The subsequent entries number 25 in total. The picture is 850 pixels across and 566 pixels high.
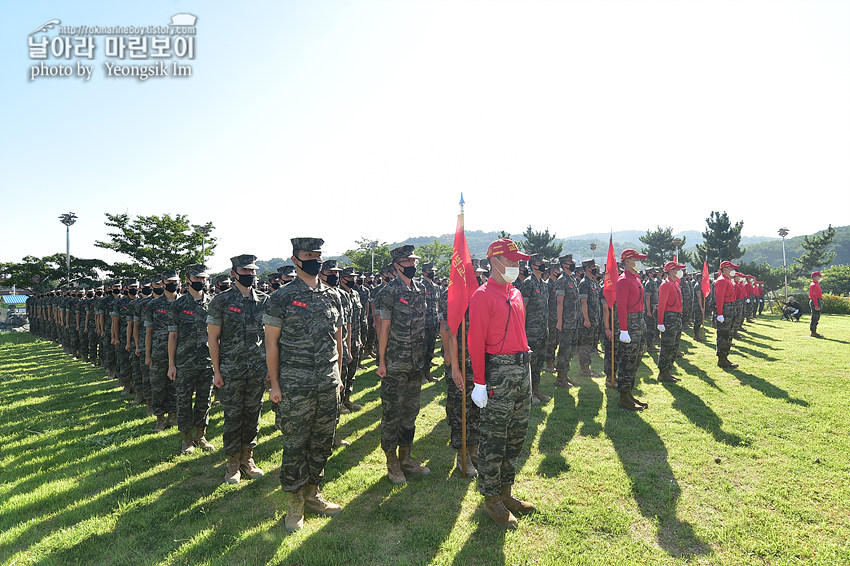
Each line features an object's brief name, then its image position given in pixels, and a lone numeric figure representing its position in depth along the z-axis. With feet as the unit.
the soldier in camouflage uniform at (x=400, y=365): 15.58
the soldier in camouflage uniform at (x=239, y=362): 16.11
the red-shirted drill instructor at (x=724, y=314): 32.60
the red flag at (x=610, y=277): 28.14
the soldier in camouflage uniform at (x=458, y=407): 14.96
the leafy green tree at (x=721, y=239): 127.24
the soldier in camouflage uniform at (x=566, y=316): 29.43
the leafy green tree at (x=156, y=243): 88.02
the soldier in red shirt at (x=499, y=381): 12.42
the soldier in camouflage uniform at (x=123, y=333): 29.78
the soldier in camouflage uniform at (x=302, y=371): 12.51
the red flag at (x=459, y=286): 15.65
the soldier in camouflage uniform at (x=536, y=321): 24.97
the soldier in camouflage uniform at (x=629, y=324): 23.03
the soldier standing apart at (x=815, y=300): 49.62
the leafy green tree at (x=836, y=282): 128.47
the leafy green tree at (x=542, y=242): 150.41
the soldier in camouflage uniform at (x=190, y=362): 18.76
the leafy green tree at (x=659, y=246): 145.28
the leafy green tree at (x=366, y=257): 144.66
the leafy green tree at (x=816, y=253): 139.74
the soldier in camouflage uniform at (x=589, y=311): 32.27
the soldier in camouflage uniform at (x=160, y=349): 21.35
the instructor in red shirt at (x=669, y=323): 28.32
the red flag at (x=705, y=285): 45.19
